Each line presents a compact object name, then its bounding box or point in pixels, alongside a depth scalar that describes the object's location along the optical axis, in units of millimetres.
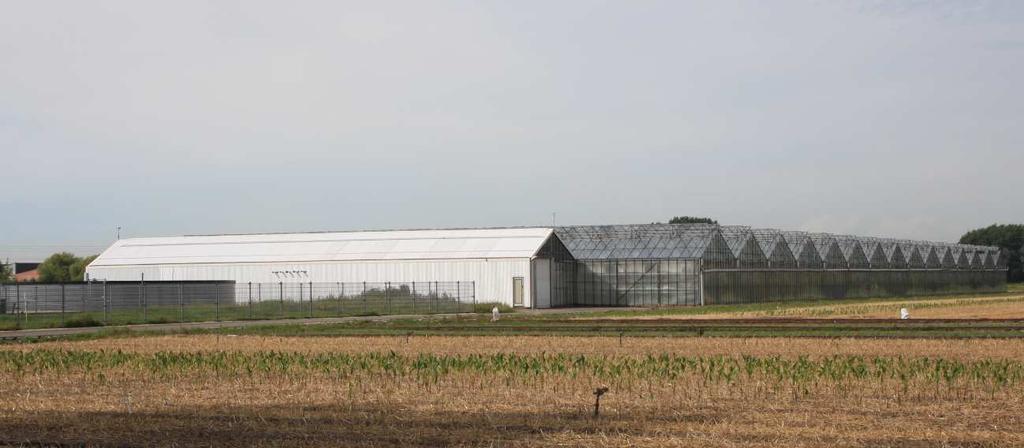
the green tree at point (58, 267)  131625
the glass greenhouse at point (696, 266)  82812
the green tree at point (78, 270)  128875
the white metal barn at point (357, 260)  80375
